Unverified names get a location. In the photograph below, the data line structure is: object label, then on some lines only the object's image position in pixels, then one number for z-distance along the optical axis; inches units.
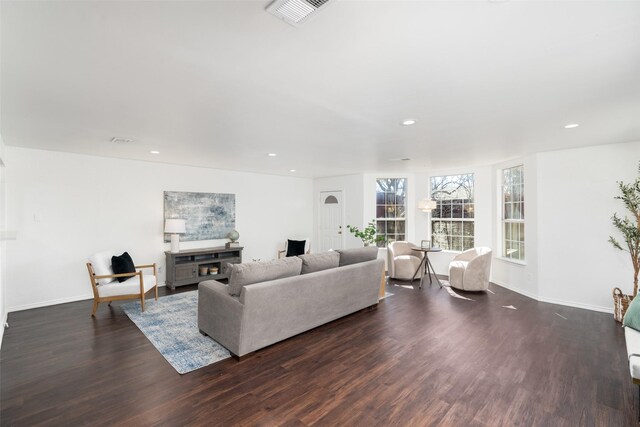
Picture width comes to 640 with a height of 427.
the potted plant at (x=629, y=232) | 152.2
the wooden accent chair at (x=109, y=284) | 155.8
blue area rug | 113.2
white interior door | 299.4
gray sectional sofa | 113.7
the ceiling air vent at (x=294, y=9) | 52.1
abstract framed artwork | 227.8
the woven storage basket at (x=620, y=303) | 149.5
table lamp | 208.8
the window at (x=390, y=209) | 285.7
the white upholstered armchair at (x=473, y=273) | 205.5
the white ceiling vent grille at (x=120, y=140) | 148.1
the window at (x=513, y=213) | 209.8
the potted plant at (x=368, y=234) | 261.1
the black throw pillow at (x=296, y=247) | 278.1
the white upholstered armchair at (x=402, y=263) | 242.7
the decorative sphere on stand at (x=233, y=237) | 250.7
